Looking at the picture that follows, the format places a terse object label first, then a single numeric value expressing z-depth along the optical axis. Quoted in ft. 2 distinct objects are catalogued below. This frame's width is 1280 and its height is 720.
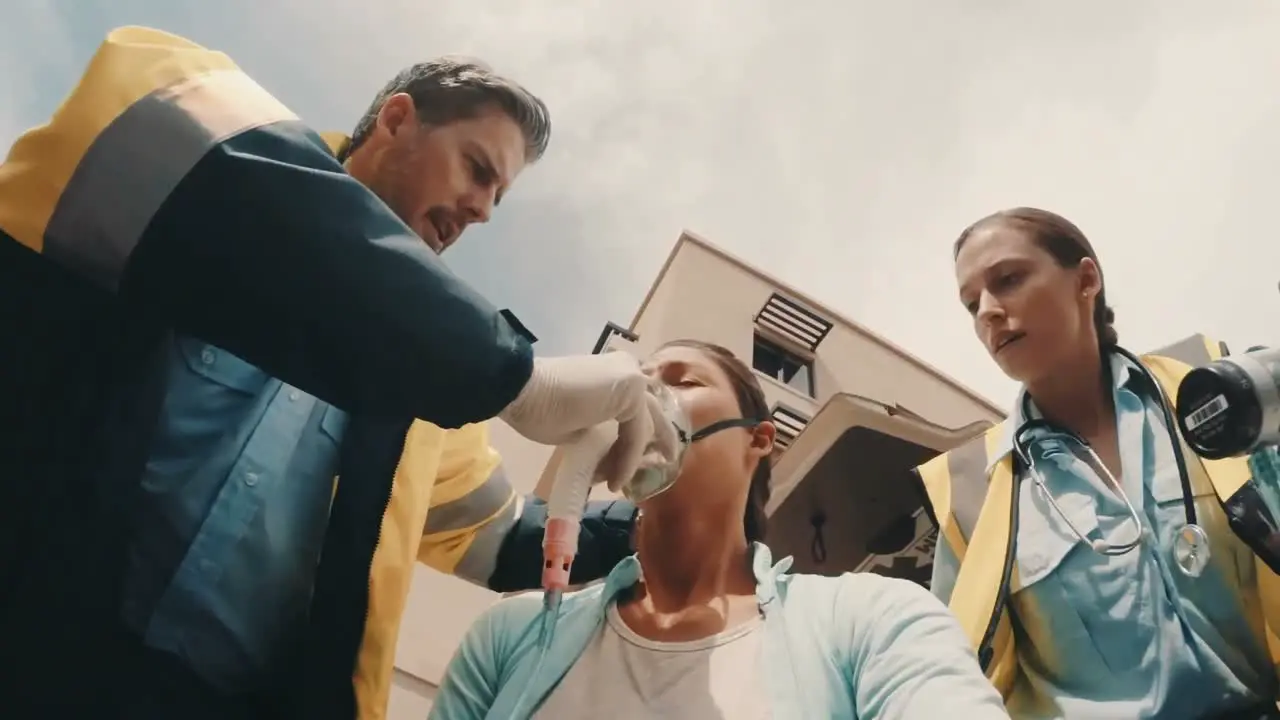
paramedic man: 3.38
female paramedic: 5.07
